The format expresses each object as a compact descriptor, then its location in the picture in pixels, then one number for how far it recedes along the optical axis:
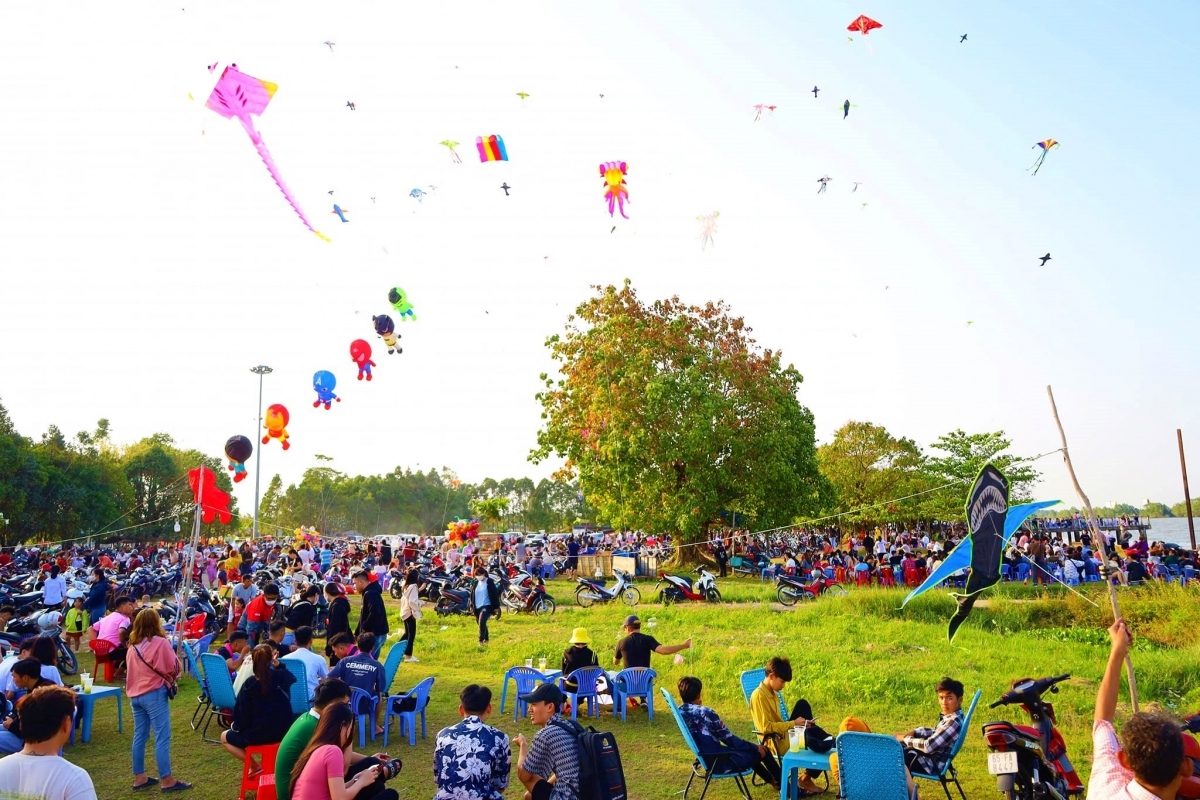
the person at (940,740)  5.67
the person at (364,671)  7.49
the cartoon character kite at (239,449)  13.30
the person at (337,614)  9.62
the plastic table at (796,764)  5.63
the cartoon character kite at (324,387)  21.81
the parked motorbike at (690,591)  18.14
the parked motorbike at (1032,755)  4.89
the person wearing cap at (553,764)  4.41
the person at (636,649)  8.68
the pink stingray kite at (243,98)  8.62
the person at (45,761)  3.05
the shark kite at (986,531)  5.85
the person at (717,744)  5.86
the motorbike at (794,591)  17.77
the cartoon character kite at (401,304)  19.94
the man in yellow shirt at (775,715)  6.26
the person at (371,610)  10.32
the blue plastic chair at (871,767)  4.96
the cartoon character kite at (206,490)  10.70
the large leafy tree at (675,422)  24.92
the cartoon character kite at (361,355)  20.31
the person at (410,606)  11.65
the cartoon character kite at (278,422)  23.06
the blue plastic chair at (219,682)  7.62
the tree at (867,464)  46.34
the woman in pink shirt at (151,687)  6.24
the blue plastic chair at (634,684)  8.41
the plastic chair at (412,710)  7.77
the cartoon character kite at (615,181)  17.22
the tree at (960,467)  40.56
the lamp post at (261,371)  43.26
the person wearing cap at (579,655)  8.47
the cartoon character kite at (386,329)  19.28
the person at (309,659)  7.20
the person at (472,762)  4.39
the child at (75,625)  13.48
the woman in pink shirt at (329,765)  3.88
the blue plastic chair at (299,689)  7.04
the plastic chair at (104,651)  10.20
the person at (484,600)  13.60
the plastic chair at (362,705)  7.44
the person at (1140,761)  2.72
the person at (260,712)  5.74
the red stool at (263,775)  5.17
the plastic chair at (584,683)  8.20
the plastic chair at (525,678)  8.37
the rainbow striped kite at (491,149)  14.98
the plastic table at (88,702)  7.92
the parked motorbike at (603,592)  18.28
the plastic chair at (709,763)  5.82
